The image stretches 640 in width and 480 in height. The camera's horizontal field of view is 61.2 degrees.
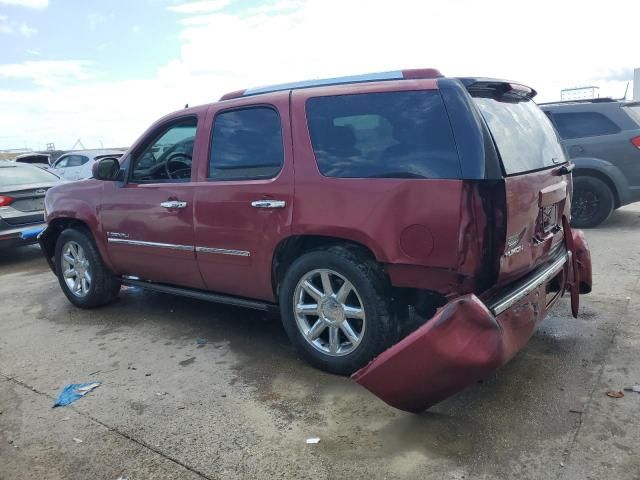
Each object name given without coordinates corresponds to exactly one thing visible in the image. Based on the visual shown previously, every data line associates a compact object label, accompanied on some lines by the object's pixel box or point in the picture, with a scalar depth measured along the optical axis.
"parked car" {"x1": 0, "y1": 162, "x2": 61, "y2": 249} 7.79
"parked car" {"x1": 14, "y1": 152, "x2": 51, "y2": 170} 14.95
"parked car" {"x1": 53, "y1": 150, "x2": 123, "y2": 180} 13.96
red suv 2.88
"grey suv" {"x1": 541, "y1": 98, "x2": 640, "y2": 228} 7.70
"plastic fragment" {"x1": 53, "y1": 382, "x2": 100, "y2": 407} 3.49
